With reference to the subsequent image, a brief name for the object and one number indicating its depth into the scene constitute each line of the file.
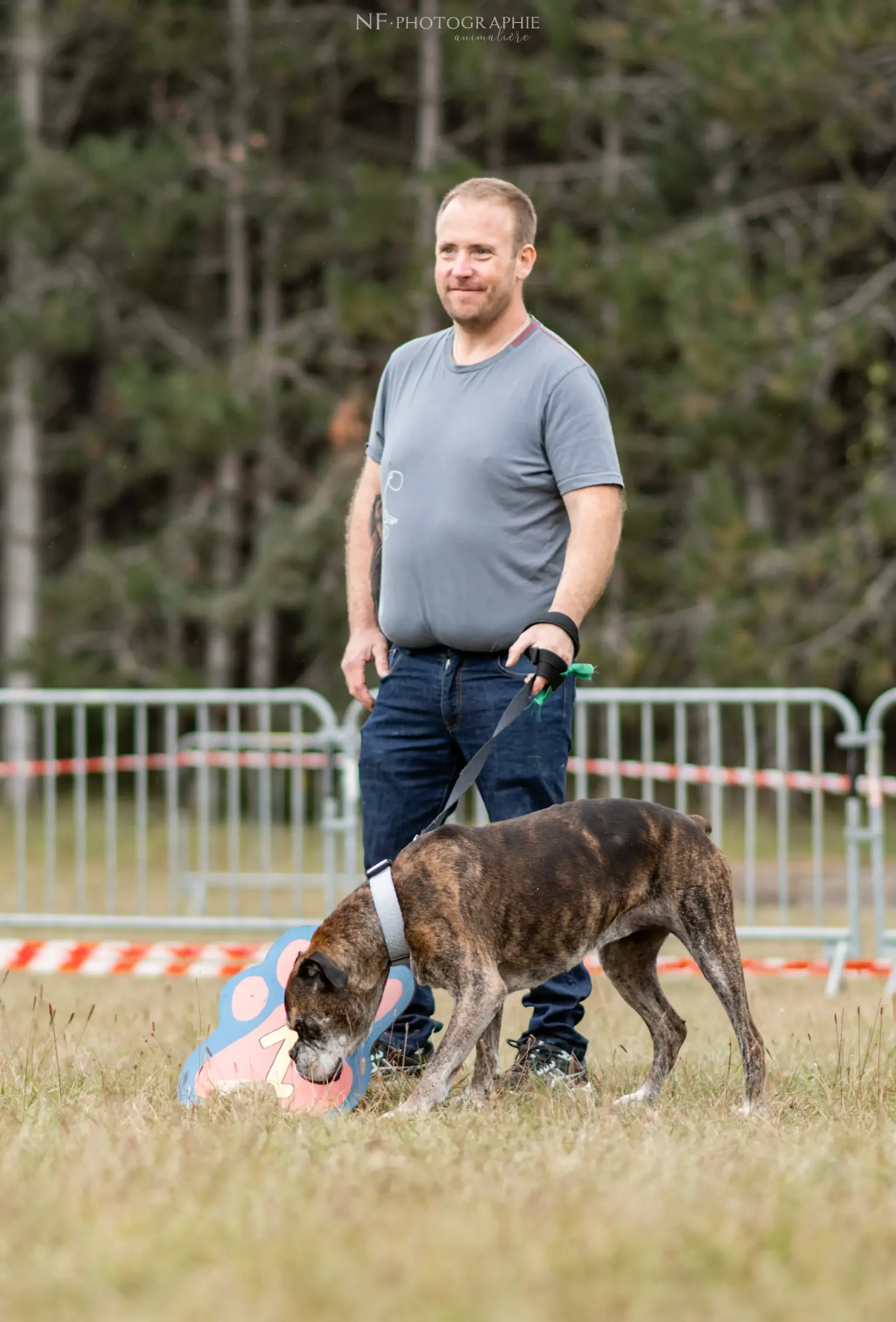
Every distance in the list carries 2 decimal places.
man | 9.42
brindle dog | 8.55
